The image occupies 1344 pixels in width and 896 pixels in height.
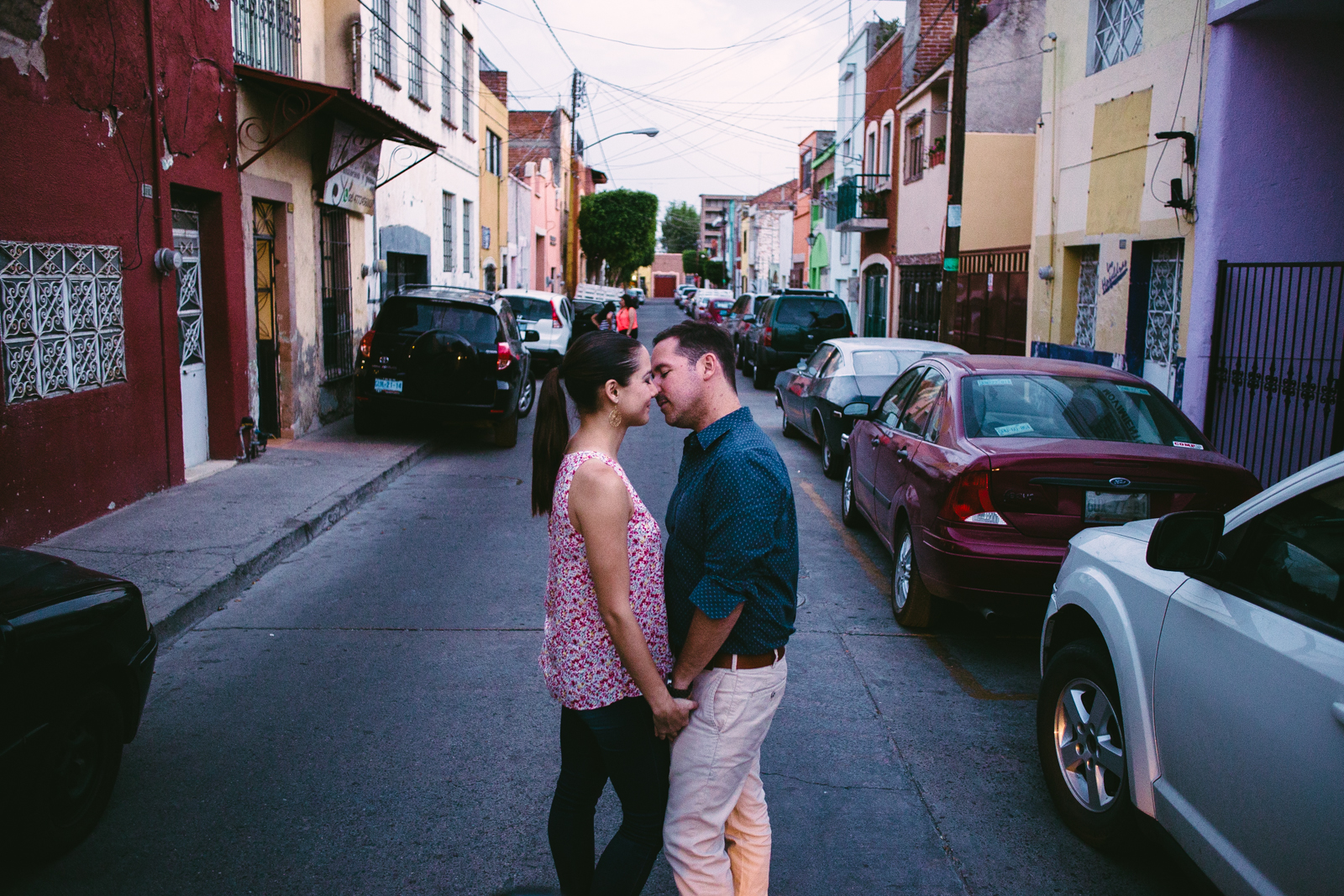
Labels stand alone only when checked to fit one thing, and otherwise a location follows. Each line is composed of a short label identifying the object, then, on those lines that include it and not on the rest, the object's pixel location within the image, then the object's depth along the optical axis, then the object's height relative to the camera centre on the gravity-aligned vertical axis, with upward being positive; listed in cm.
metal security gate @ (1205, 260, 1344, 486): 931 -42
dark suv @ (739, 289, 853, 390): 1995 -20
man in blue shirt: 250 -68
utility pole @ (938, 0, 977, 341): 1475 +258
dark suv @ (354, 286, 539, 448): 1173 -59
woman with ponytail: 256 -79
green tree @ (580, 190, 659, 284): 5875 +505
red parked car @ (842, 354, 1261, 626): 514 -77
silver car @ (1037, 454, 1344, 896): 243 -100
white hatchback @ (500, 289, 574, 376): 2073 -18
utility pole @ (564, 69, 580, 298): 4991 +335
